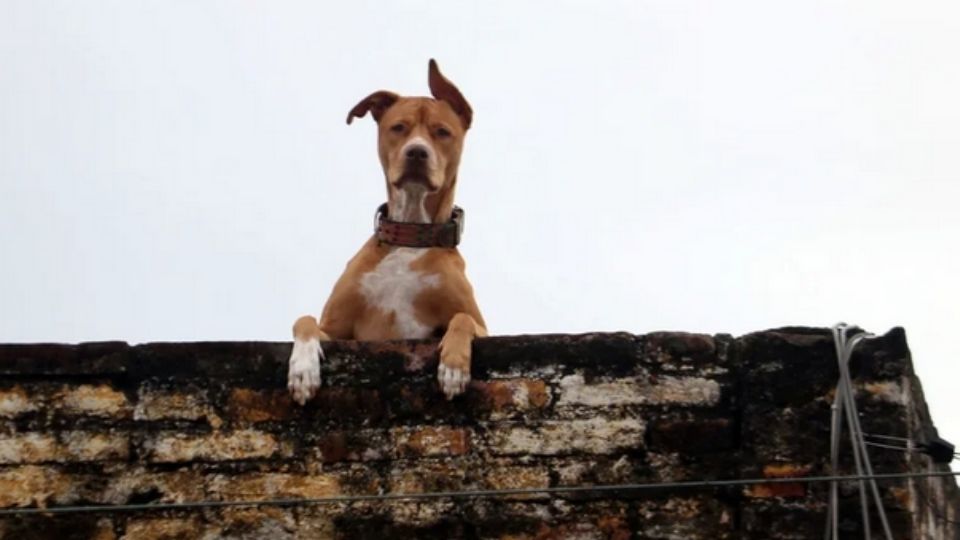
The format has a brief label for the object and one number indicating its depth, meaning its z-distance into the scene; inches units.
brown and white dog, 217.5
